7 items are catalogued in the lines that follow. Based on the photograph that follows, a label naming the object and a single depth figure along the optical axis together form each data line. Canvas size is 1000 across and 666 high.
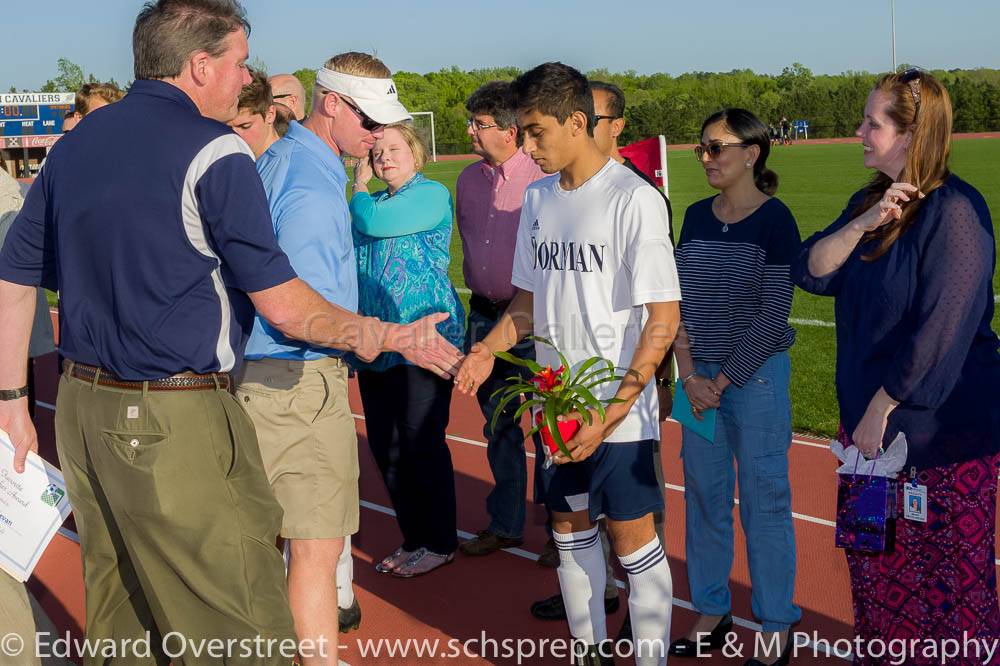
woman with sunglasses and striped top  4.10
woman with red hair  3.08
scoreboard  53.00
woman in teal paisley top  4.95
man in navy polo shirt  2.89
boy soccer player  3.40
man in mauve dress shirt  5.36
